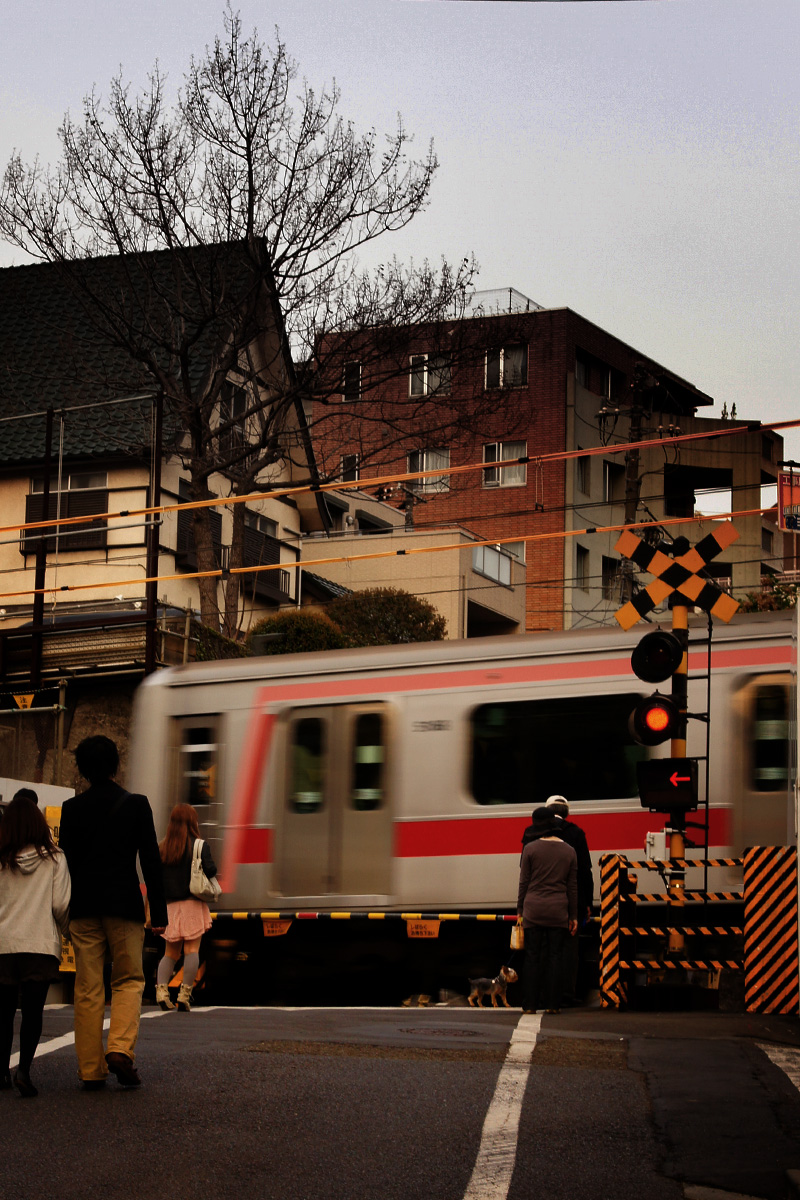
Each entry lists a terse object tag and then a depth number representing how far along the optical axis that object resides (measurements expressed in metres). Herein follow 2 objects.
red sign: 31.09
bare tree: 25.72
